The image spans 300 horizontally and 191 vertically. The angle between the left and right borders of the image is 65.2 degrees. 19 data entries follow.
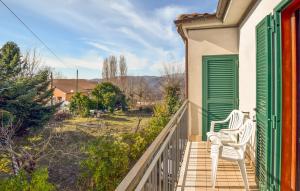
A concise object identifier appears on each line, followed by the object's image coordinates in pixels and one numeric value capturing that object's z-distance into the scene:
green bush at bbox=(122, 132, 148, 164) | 8.44
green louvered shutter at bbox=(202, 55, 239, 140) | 4.95
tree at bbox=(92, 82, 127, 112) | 19.80
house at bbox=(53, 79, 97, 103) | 31.81
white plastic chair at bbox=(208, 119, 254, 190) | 2.79
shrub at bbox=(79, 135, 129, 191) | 6.60
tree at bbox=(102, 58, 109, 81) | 33.91
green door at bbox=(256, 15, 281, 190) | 2.21
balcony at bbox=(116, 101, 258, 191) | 1.15
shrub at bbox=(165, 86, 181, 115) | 12.41
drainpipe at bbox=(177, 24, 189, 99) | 5.30
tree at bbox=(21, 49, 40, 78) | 16.27
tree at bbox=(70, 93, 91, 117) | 18.80
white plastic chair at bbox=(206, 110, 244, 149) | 3.53
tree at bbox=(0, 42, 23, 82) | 14.19
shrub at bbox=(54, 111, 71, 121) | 18.11
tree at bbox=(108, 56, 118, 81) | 33.38
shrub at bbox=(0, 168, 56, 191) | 5.61
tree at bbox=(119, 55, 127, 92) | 31.02
